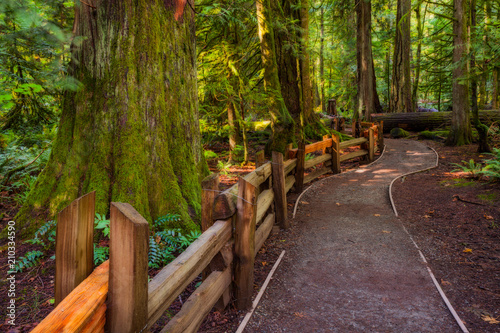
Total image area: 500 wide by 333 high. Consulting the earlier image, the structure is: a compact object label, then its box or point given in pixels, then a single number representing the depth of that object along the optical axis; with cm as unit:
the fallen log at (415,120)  1730
